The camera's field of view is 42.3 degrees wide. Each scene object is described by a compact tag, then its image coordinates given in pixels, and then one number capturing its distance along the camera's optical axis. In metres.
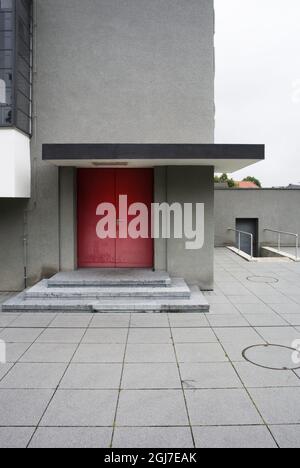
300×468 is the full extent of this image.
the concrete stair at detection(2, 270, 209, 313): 8.55
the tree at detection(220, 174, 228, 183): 75.53
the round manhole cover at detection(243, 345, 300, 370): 5.76
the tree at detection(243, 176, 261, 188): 94.12
